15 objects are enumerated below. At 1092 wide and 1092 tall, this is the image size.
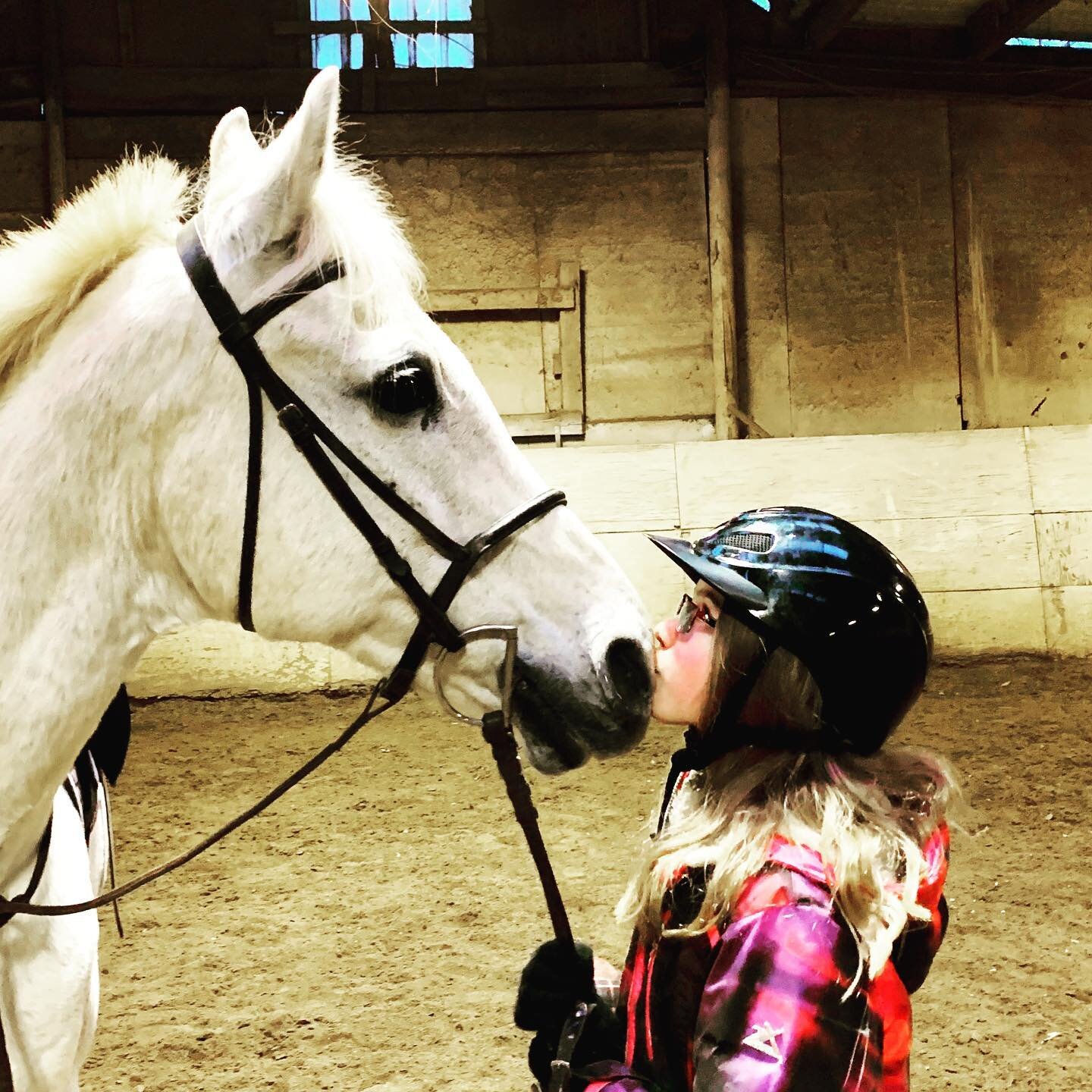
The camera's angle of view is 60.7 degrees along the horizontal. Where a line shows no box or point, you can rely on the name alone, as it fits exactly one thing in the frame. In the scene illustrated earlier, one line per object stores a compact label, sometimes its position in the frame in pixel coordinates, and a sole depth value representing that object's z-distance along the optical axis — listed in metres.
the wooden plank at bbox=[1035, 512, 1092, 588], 5.14
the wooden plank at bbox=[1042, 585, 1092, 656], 5.15
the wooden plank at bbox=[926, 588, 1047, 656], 5.14
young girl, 0.84
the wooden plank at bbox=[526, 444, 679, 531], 5.13
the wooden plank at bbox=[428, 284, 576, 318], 6.46
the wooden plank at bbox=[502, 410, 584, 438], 6.53
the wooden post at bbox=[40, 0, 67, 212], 6.24
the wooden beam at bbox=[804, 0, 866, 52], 6.12
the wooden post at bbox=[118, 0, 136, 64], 6.41
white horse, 1.07
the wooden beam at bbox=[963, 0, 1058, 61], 6.15
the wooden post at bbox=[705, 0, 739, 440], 6.48
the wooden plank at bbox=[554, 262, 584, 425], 6.57
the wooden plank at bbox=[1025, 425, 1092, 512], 5.16
